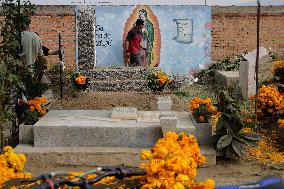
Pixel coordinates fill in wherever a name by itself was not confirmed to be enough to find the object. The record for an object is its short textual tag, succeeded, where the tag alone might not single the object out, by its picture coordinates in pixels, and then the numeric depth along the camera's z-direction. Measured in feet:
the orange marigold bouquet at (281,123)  29.51
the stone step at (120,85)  48.78
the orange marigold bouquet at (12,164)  16.02
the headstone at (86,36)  56.95
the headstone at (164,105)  30.68
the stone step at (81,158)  26.30
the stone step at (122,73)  49.32
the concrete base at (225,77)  45.73
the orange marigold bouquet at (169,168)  10.97
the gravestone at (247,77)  42.34
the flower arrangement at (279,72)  34.71
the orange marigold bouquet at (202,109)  27.63
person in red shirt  55.31
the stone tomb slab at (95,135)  27.04
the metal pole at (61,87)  43.92
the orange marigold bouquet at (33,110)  28.76
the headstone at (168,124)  26.43
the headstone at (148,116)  28.55
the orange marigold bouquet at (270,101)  33.17
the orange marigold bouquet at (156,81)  46.52
